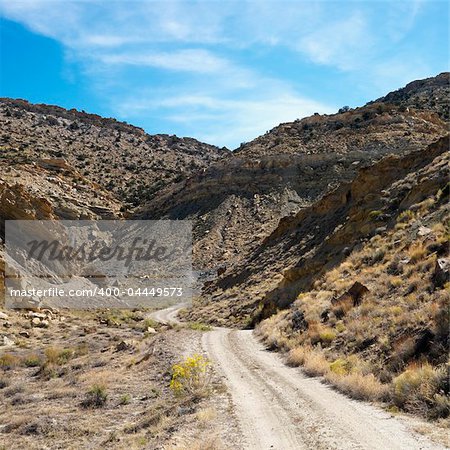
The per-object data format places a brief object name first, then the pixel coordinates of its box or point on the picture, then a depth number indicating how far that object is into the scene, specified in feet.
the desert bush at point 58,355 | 51.78
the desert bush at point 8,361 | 50.67
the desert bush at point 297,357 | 39.27
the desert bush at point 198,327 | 72.49
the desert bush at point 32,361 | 52.34
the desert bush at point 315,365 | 34.27
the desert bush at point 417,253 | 46.60
